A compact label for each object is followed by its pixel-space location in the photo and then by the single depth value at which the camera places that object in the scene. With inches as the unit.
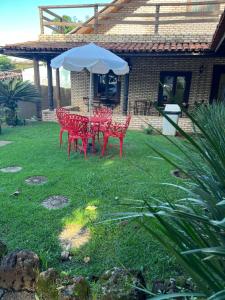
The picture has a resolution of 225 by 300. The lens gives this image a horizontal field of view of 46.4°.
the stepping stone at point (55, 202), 153.0
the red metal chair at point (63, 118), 244.8
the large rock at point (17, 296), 91.0
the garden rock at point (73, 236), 118.4
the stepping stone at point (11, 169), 210.9
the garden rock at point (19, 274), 93.6
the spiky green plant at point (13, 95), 400.2
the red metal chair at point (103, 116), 263.4
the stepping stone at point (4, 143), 299.8
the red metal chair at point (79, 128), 234.8
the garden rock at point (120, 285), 77.8
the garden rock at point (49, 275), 86.0
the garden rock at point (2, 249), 104.3
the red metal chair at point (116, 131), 246.5
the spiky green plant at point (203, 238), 35.6
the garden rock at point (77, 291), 80.8
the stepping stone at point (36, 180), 187.7
